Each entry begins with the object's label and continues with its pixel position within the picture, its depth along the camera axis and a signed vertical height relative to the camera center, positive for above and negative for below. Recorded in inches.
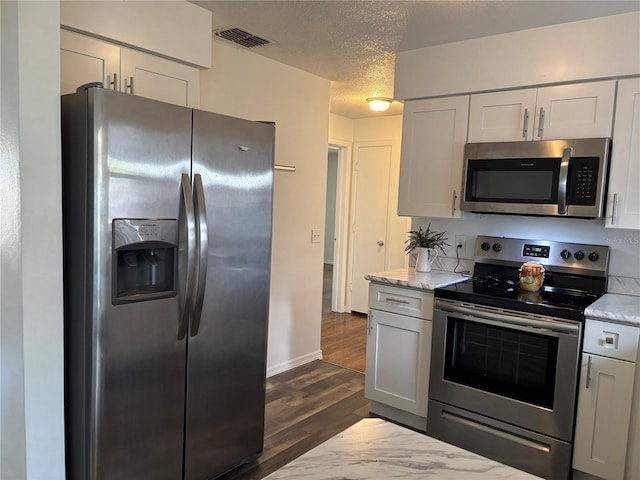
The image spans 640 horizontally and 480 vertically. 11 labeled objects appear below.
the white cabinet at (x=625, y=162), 96.7 +12.1
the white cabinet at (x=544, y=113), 100.3 +23.6
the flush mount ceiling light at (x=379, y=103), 172.9 +39.2
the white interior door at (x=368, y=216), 215.6 -2.7
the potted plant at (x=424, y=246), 127.0 -9.2
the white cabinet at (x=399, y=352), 112.0 -34.4
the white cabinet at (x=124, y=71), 85.4 +25.2
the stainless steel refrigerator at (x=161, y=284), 70.4 -13.8
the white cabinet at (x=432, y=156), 120.0 +14.7
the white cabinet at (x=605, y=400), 86.3 -33.2
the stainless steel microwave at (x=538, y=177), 99.2 +8.9
